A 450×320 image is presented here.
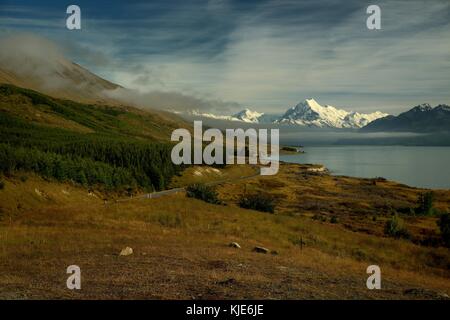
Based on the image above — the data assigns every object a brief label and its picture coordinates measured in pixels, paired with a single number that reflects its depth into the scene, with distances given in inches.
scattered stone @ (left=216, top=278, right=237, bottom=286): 775.7
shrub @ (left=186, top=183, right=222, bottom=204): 2994.6
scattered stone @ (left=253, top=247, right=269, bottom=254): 1286.9
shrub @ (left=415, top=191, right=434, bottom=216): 4284.0
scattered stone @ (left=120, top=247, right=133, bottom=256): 1084.2
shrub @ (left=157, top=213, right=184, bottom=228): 1811.4
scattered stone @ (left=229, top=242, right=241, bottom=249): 1325.3
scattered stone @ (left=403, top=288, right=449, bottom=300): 805.9
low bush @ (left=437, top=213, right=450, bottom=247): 2222.7
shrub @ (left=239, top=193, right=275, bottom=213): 2898.6
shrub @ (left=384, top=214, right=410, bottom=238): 2418.8
